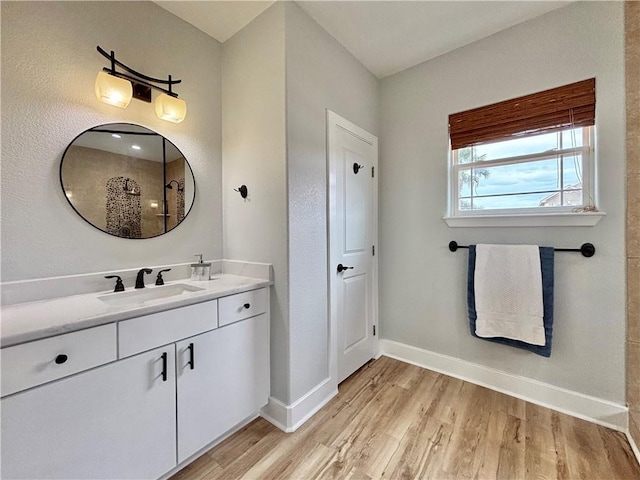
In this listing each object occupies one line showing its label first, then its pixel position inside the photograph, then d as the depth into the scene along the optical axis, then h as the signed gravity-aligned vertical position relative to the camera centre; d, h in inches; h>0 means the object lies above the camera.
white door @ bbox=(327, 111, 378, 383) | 79.6 -0.5
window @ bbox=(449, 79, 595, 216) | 67.7 +23.6
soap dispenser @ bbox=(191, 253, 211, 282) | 70.4 -8.1
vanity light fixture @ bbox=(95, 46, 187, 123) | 55.2 +33.9
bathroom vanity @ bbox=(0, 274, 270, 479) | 36.0 -23.0
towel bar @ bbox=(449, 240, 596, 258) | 65.7 -3.2
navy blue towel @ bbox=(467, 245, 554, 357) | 70.0 -15.6
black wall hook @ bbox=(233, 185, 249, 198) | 73.7 +13.5
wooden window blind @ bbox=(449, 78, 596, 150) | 66.6 +33.7
